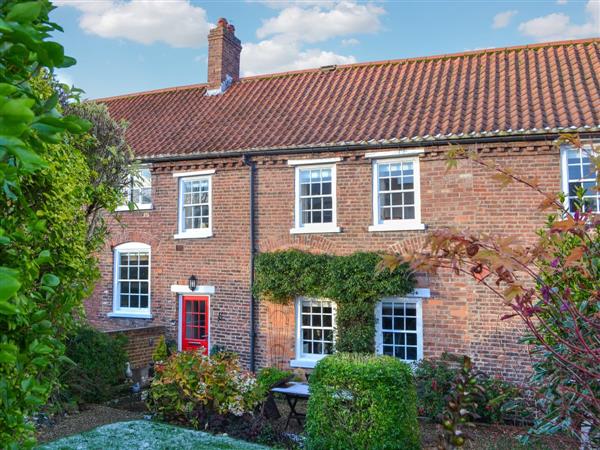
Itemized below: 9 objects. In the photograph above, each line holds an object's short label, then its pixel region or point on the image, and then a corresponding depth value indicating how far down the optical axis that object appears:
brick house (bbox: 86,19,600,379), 12.59
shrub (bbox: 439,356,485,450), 3.26
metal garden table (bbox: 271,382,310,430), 10.71
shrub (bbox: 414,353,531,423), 11.16
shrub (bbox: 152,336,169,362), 14.33
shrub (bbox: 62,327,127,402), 12.01
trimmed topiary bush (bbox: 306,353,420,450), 8.70
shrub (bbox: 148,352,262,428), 10.12
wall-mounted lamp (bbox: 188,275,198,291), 15.55
